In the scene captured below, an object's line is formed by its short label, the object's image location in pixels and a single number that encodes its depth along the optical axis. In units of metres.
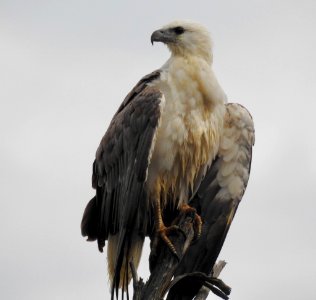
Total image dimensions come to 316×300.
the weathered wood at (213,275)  18.98
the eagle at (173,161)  19.27
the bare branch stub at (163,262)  16.83
